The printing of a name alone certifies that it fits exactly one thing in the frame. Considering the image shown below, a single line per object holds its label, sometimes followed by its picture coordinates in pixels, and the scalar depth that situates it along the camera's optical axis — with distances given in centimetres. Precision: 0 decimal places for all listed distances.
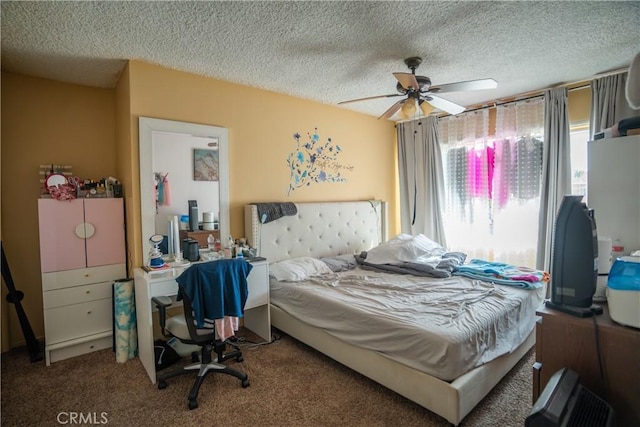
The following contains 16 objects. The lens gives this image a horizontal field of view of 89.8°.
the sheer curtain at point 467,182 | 409
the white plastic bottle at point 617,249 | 165
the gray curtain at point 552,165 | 341
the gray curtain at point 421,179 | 446
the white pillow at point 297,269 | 312
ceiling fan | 247
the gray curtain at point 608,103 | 303
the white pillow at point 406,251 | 345
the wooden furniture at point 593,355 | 127
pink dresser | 266
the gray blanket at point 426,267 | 311
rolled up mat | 269
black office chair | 212
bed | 183
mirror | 281
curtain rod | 306
